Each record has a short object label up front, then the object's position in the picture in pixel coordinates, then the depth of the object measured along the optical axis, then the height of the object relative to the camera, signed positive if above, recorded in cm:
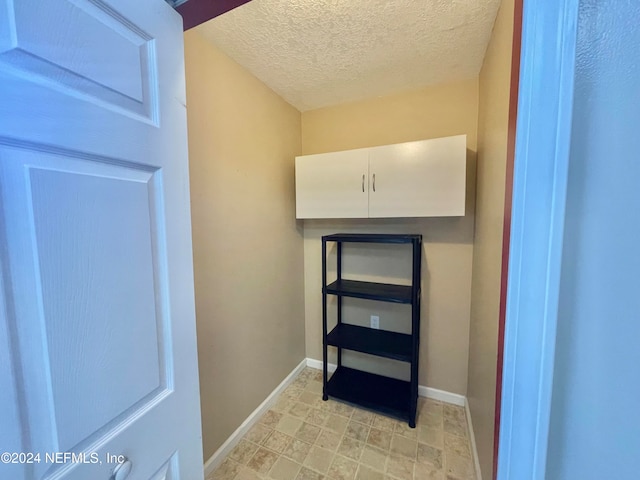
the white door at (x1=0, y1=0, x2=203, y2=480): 41 -4
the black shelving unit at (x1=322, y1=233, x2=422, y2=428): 172 -94
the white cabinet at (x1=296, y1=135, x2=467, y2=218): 157 +27
